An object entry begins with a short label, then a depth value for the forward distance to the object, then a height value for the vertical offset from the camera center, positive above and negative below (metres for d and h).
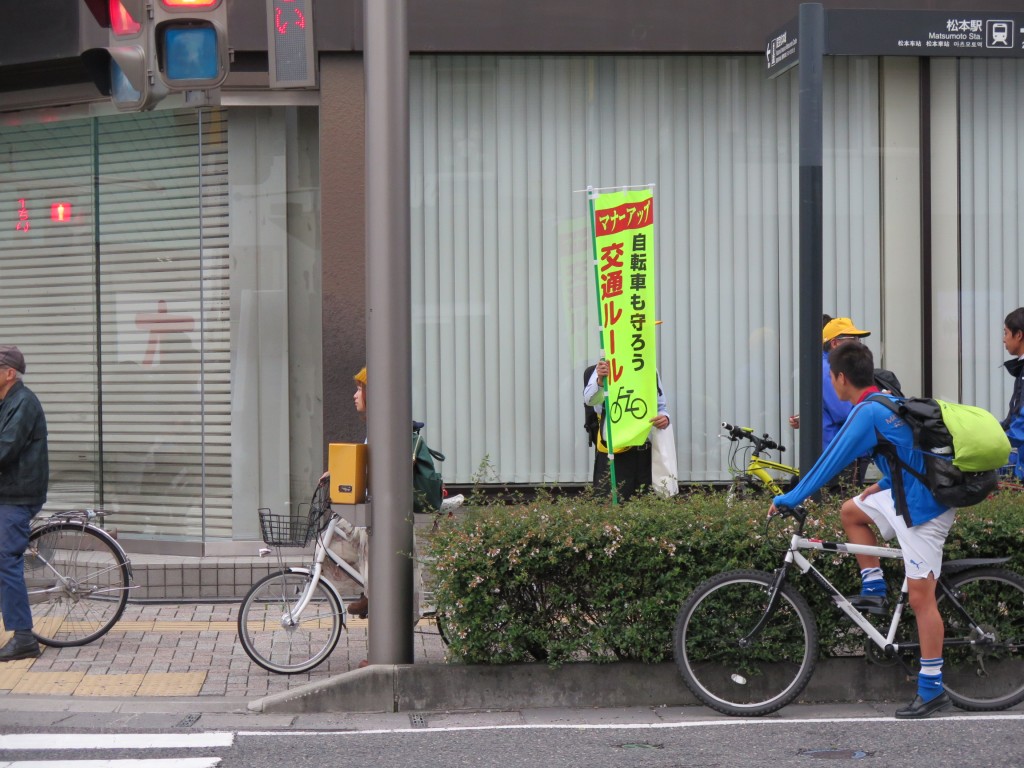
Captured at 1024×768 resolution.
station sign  10.23 +2.65
